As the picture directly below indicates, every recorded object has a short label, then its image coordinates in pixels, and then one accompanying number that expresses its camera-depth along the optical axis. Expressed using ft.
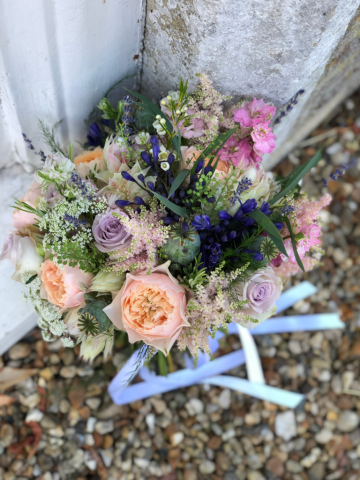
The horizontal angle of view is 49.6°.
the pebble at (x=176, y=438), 5.06
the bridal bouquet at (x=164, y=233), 2.77
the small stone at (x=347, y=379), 5.75
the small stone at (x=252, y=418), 5.33
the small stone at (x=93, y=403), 5.01
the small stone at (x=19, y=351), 5.09
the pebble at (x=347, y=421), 5.53
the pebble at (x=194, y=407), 5.27
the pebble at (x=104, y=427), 4.93
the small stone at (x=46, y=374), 5.05
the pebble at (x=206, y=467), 4.99
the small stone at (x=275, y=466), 5.15
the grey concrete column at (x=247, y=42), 2.94
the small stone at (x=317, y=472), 5.20
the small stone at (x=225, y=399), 5.38
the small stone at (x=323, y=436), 5.41
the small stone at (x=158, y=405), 5.18
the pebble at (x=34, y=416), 4.83
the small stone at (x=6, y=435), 4.70
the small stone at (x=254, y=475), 5.07
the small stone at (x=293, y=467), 5.21
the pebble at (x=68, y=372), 5.06
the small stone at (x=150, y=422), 5.08
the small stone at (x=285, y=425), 5.34
